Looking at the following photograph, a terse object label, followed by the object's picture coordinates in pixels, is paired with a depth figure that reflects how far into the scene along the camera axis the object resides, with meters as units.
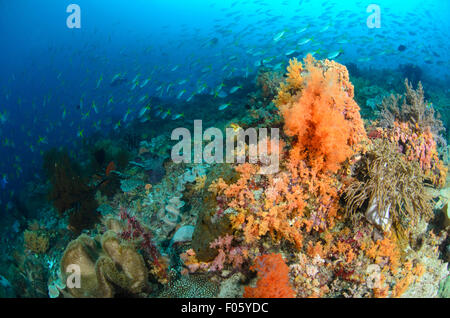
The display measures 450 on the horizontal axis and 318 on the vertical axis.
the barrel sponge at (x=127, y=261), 3.68
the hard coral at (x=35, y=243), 7.11
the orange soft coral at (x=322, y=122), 3.65
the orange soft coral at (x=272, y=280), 3.12
